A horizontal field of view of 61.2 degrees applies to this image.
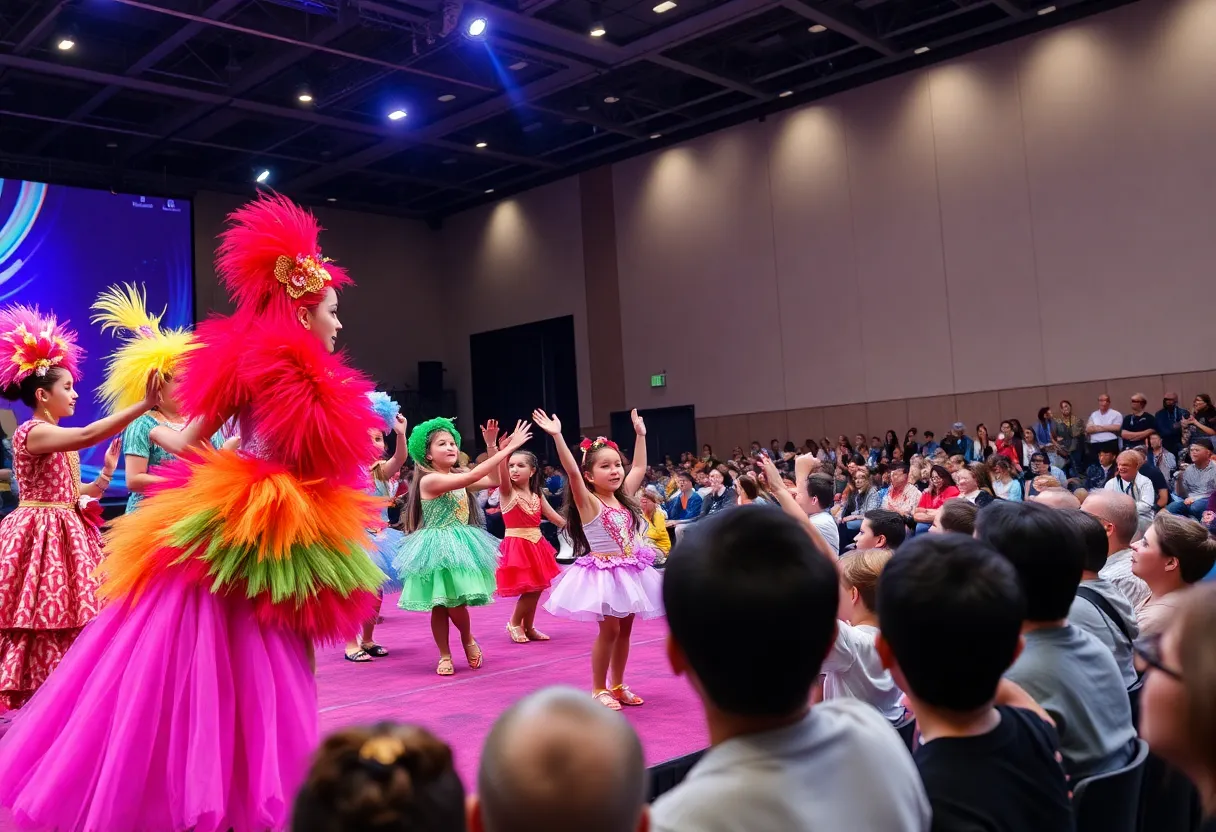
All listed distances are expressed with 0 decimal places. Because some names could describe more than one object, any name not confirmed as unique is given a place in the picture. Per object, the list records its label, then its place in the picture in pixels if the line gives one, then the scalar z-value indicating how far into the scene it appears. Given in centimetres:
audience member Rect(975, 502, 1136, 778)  203
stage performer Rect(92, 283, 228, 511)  334
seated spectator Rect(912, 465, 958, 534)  838
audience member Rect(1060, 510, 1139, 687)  265
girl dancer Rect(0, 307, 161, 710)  385
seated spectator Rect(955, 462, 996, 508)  779
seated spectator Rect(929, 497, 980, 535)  388
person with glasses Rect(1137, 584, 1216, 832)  111
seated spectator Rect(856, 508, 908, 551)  401
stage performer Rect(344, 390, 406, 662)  602
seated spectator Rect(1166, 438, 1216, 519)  889
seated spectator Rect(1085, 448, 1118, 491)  1000
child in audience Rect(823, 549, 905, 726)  251
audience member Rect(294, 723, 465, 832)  87
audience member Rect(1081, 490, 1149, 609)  373
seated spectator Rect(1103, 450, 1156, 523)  820
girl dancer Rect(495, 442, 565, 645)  664
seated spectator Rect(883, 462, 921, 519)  922
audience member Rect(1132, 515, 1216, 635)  311
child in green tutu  564
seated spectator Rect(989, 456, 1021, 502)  862
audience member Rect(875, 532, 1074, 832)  143
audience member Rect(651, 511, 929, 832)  117
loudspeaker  2123
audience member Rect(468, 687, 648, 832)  94
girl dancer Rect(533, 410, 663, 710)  454
